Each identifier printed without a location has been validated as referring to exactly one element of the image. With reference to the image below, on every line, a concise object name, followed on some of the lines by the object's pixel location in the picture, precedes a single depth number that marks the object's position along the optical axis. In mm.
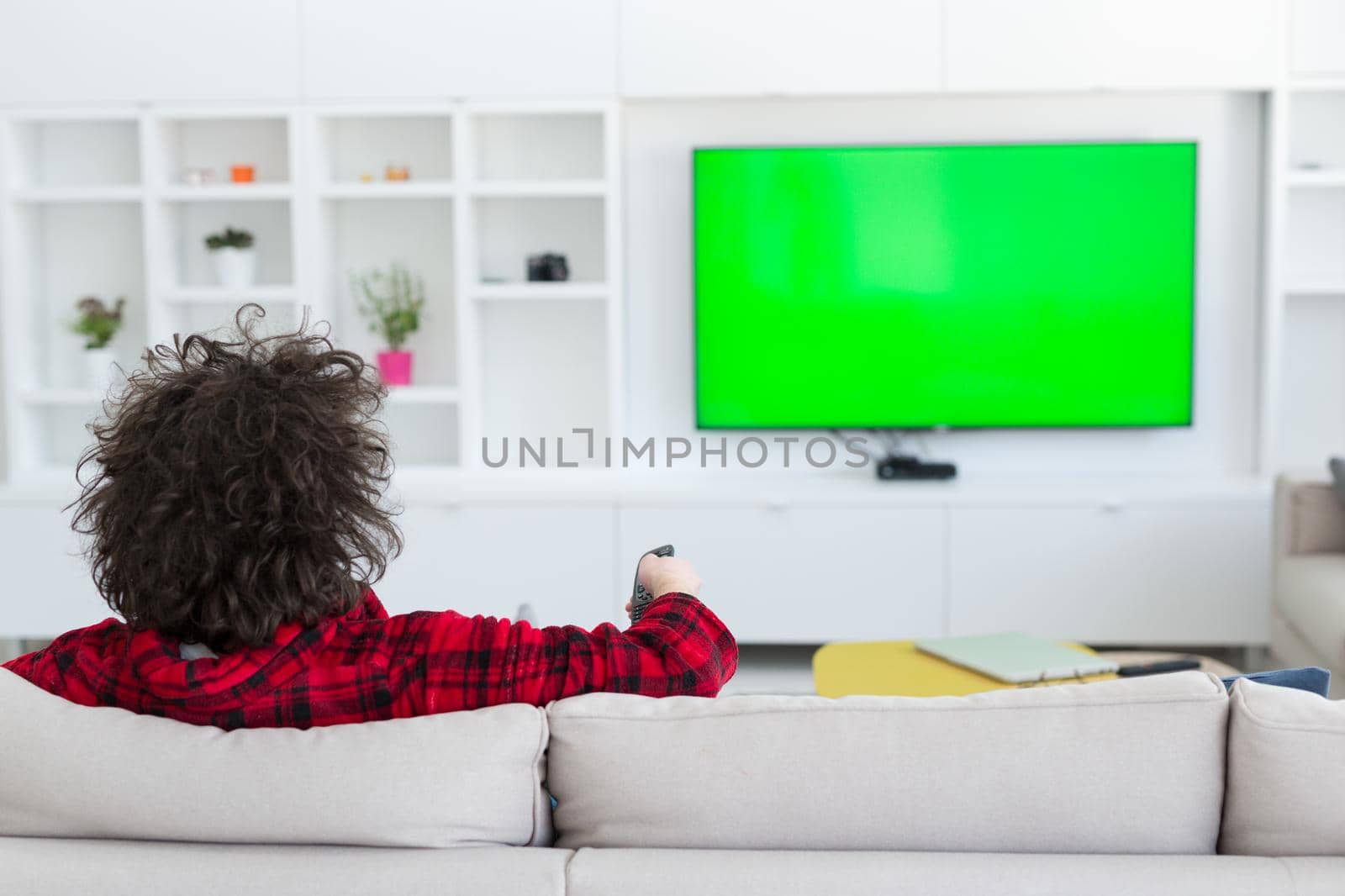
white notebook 2312
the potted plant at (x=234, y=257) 3992
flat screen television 3842
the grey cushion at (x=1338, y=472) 3141
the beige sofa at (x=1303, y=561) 3041
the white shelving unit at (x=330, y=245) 3922
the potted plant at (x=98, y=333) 4082
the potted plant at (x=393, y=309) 4016
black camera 3926
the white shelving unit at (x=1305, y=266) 3744
